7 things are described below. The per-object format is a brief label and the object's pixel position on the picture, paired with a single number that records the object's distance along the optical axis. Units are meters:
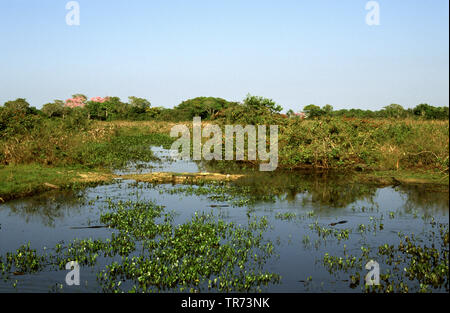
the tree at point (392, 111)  51.61
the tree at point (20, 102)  64.25
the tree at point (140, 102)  93.09
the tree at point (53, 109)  63.28
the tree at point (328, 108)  70.96
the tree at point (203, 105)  81.75
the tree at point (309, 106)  93.18
